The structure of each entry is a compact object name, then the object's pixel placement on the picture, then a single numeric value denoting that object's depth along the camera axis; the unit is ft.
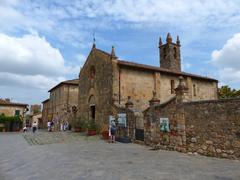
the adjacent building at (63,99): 108.78
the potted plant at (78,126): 74.89
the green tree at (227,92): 102.53
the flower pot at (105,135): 54.54
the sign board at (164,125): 39.31
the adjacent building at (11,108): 117.12
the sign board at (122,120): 52.58
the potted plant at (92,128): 63.68
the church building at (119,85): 62.34
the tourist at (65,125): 90.45
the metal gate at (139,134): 46.32
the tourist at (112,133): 49.16
